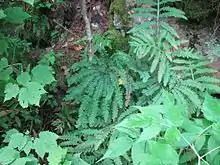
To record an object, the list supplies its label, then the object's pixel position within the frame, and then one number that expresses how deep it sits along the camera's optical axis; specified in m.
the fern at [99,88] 3.25
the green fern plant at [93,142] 3.06
